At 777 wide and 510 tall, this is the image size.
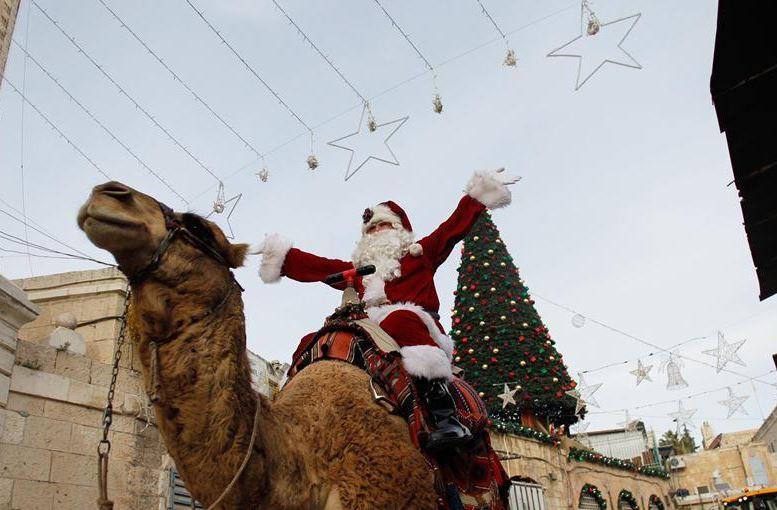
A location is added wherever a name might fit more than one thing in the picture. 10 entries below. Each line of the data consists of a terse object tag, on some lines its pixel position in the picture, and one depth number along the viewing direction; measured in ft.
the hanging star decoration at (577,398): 54.92
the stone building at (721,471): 103.81
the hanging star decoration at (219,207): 30.25
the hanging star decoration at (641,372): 51.19
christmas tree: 57.06
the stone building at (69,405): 23.40
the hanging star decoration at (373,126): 28.89
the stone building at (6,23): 34.68
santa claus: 14.35
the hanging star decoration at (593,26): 24.81
